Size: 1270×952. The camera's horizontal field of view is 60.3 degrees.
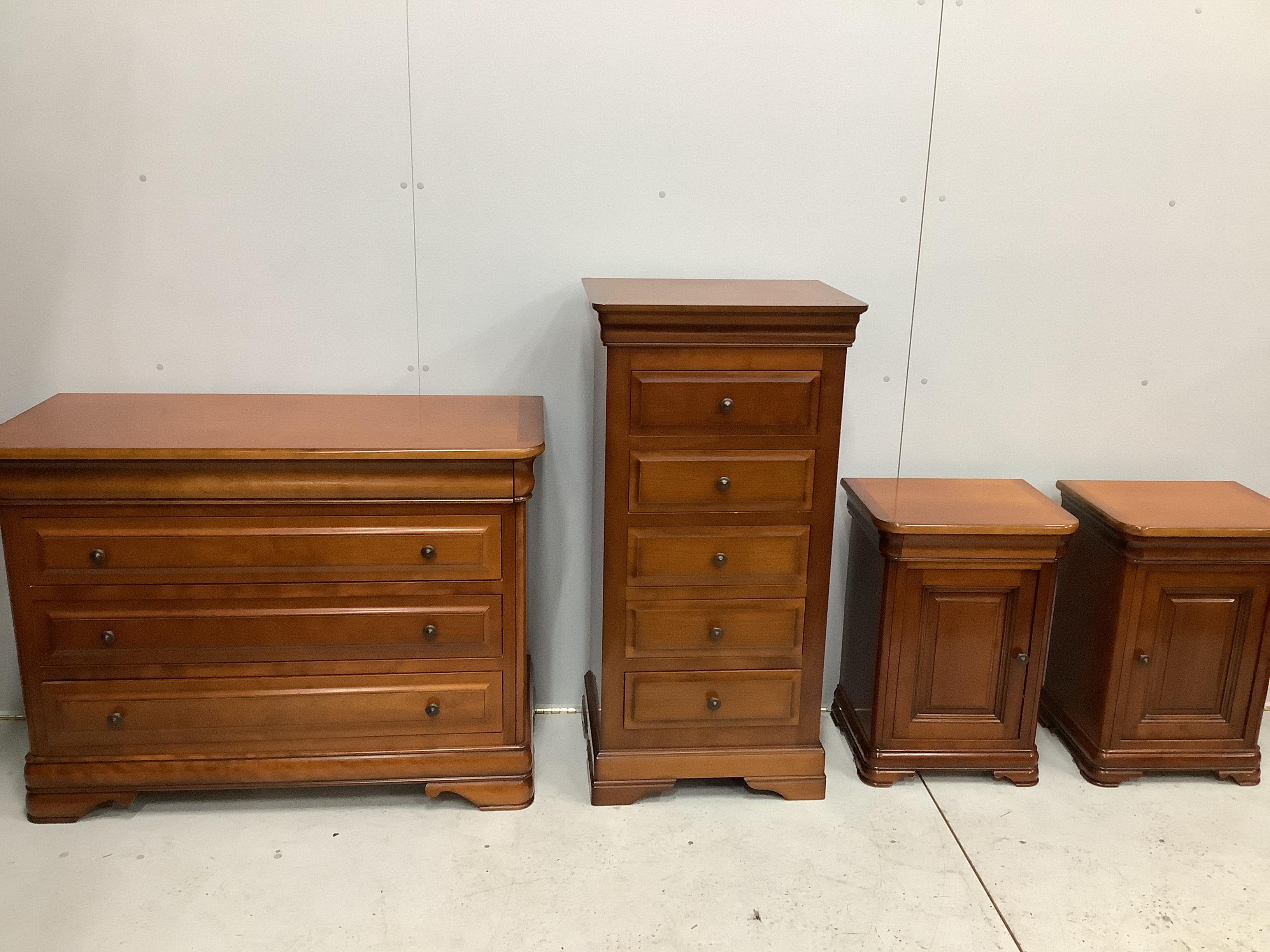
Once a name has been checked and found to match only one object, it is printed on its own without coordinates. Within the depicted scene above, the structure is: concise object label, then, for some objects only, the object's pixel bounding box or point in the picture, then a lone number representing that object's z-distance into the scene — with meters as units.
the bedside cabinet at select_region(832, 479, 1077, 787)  2.42
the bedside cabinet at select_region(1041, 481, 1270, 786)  2.45
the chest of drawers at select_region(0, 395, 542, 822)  2.17
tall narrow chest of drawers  2.19
